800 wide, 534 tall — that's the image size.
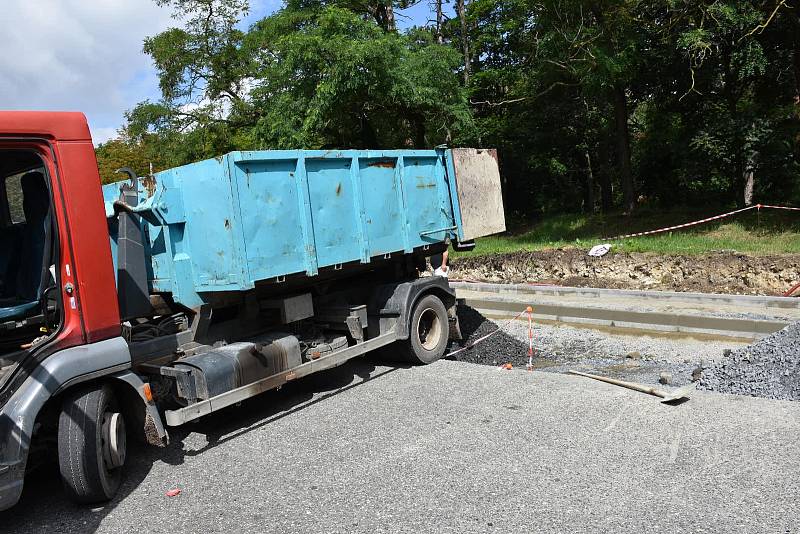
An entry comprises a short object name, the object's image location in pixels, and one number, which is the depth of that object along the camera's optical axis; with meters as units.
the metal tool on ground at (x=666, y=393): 5.77
